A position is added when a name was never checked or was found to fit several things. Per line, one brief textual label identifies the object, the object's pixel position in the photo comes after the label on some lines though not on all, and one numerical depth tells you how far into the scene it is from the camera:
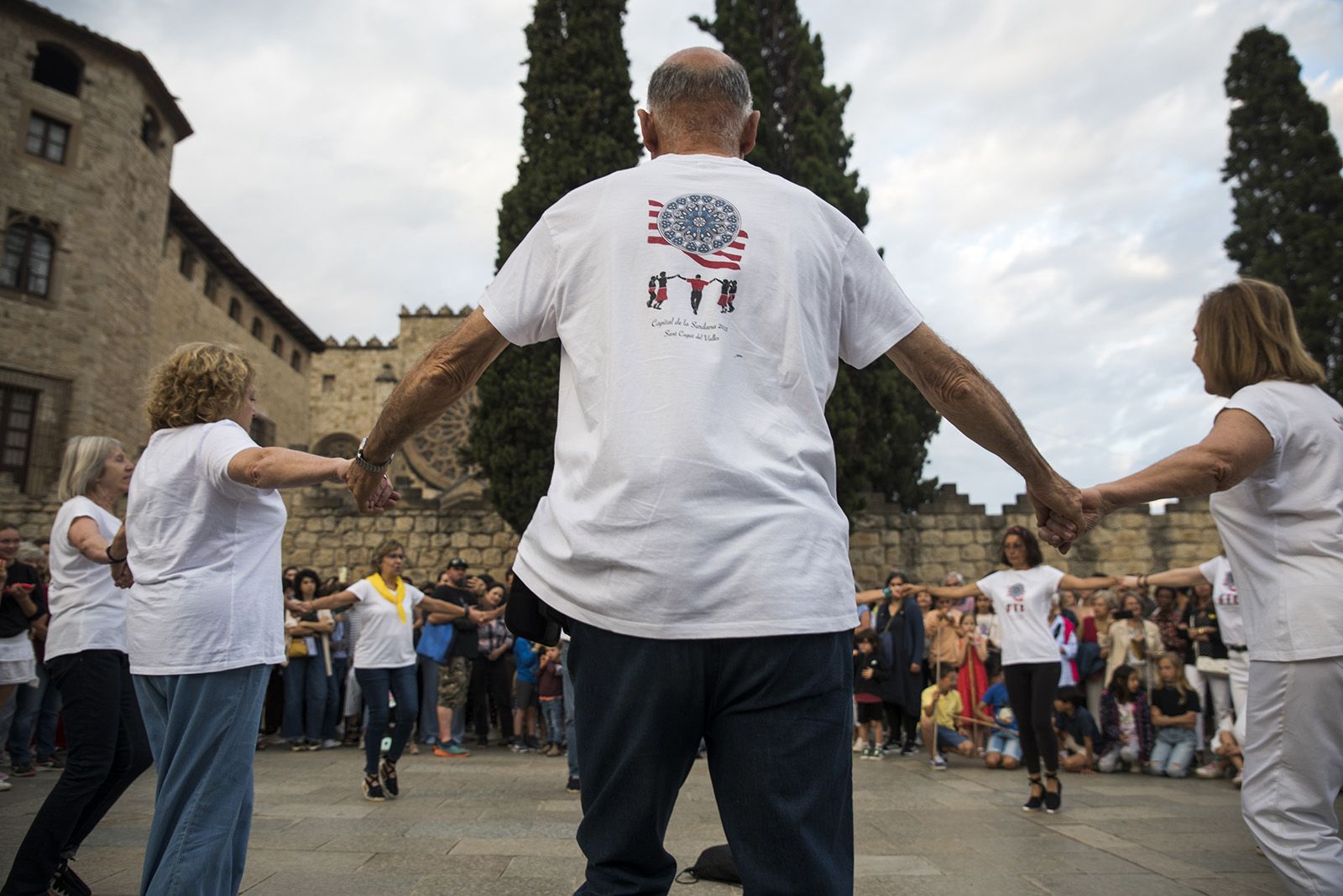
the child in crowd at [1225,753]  8.30
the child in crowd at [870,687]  9.98
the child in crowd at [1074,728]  9.29
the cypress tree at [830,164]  17.56
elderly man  1.52
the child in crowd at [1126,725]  9.26
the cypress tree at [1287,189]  21.77
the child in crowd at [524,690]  10.50
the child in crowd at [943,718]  9.73
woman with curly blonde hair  2.53
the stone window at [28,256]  21.83
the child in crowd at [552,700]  10.27
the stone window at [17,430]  21.67
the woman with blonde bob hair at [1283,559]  2.62
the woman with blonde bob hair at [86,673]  3.55
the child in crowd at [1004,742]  9.20
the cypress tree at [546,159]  16.83
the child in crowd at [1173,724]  8.94
